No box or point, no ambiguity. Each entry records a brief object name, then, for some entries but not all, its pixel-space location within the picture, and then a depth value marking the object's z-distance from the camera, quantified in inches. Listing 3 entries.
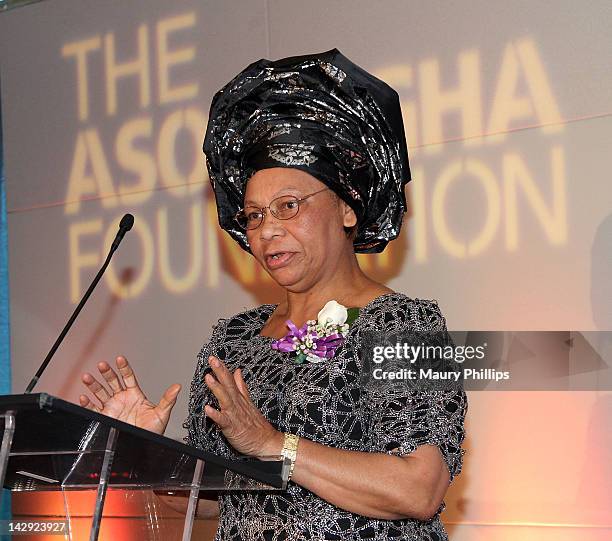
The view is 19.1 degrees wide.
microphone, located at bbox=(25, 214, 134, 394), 110.2
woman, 96.8
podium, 82.5
